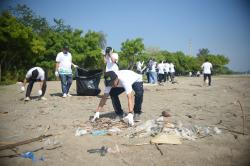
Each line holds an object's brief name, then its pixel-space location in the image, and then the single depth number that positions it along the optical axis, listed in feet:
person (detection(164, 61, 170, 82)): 65.32
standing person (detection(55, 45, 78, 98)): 31.68
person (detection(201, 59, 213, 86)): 52.70
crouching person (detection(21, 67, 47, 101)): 28.68
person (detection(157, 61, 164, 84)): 60.29
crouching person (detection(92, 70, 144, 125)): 18.28
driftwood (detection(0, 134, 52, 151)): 13.60
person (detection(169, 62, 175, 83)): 73.02
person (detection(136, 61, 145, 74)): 61.87
